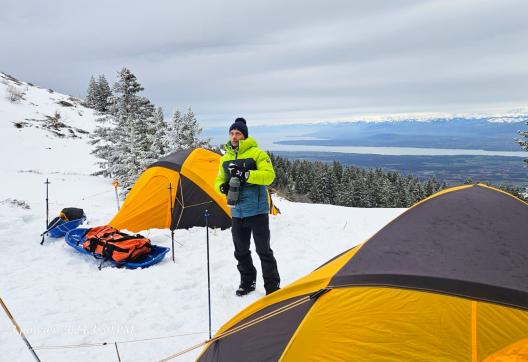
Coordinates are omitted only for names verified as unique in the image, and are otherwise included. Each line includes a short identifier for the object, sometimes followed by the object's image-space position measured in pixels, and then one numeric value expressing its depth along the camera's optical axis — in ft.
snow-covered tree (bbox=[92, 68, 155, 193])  67.67
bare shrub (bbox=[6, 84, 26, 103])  152.05
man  17.66
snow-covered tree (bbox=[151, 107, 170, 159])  70.85
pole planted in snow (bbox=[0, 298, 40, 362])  12.47
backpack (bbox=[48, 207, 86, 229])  29.01
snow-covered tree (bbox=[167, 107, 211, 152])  93.86
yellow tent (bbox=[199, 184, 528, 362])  8.46
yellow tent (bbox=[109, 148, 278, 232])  30.83
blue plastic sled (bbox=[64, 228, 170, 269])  22.57
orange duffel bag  22.74
